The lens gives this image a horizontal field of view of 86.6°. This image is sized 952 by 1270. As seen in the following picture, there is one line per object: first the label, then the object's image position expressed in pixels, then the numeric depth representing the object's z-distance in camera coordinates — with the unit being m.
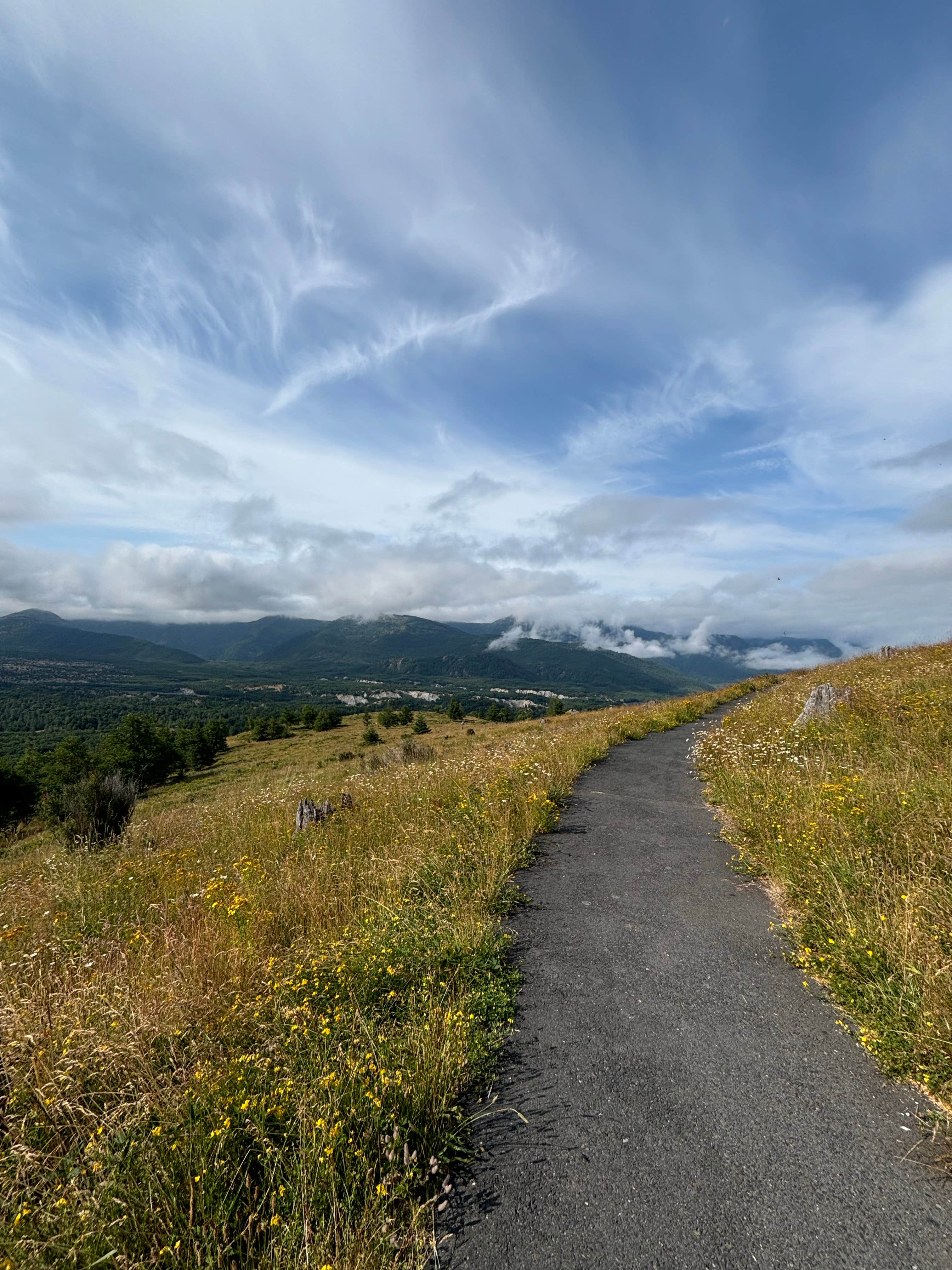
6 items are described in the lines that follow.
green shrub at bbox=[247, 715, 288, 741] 92.81
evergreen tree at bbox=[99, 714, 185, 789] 63.47
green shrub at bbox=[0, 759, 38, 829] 54.19
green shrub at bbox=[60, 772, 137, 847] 11.59
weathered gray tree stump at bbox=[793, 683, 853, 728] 12.43
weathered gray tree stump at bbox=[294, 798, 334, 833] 9.70
